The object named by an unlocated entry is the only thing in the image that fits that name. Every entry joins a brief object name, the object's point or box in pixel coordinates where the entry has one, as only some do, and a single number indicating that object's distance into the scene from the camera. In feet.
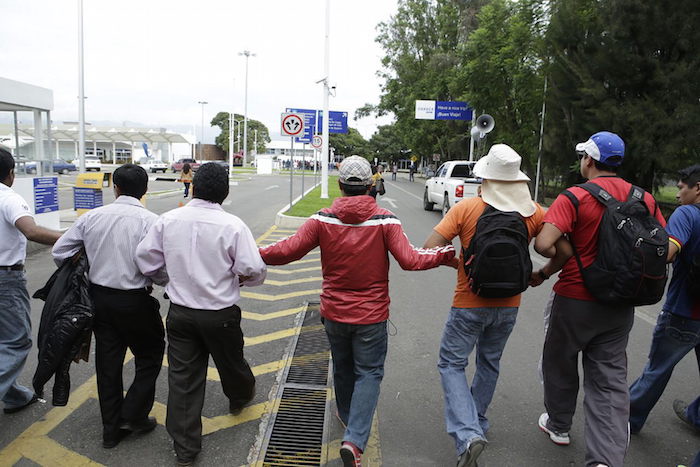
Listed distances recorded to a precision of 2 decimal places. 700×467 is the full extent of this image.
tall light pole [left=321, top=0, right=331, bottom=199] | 64.08
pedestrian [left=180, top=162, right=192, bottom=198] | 62.94
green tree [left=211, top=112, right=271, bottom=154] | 289.94
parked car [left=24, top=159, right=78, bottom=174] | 134.87
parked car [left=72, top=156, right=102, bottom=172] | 140.97
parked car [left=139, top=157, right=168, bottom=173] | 168.14
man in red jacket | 9.41
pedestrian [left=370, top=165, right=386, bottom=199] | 41.93
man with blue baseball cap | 9.21
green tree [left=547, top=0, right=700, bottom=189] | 45.60
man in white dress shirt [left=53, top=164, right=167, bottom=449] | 10.09
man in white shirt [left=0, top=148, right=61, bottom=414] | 10.57
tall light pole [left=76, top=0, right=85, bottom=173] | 55.31
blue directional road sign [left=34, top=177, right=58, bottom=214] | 32.48
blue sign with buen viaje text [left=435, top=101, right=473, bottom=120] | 92.89
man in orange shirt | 9.35
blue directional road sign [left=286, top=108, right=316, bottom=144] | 122.53
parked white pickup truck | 44.80
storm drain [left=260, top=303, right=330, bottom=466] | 10.41
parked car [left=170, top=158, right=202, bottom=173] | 171.83
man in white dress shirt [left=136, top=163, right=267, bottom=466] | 9.61
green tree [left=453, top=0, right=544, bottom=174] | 64.85
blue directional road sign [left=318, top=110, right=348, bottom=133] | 143.23
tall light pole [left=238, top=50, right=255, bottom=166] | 155.63
